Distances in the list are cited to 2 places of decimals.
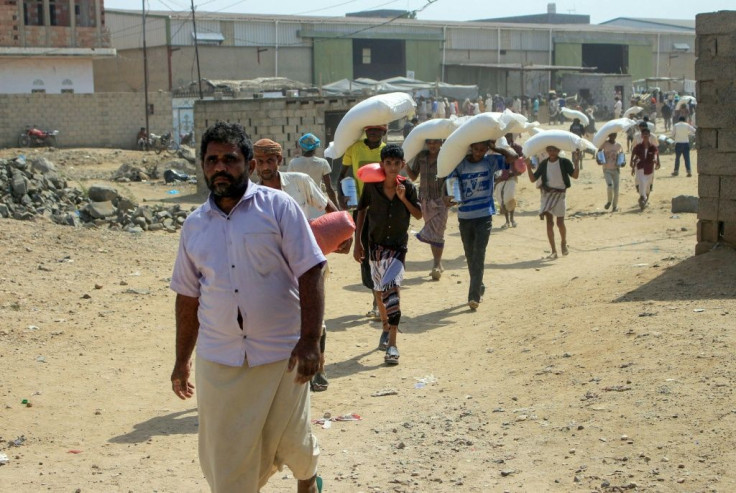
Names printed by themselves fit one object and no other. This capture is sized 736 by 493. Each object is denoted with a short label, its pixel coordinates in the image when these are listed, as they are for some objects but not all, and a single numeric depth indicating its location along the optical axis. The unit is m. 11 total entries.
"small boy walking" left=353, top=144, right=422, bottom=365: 7.29
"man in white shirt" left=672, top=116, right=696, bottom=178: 21.92
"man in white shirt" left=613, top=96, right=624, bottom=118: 41.61
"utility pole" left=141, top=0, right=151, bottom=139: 34.02
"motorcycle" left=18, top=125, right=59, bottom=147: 33.38
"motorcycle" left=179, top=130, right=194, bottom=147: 36.34
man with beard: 3.59
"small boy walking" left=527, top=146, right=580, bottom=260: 12.15
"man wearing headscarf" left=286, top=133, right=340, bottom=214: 8.47
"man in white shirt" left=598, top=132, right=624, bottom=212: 16.38
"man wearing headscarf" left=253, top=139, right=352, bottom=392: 5.94
